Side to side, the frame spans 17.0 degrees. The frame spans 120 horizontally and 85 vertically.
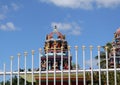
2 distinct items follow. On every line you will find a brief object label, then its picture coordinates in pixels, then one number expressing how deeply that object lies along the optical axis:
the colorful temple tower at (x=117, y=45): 25.37
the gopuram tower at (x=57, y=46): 22.22
